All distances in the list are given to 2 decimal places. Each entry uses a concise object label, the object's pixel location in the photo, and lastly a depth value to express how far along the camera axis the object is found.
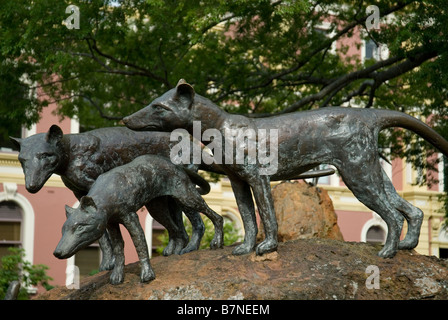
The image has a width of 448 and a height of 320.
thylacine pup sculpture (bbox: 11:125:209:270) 5.96
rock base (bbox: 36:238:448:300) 5.45
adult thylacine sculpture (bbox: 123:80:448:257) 5.72
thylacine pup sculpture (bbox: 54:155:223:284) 5.33
